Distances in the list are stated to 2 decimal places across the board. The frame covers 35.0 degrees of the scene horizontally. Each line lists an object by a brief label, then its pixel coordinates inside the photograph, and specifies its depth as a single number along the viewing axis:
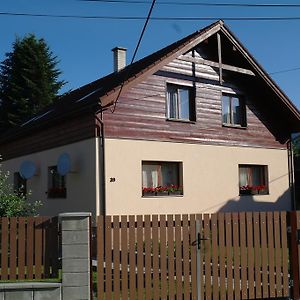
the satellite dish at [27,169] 16.52
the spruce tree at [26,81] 34.28
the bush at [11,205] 9.01
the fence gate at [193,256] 6.79
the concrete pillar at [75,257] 6.46
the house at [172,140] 13.77
